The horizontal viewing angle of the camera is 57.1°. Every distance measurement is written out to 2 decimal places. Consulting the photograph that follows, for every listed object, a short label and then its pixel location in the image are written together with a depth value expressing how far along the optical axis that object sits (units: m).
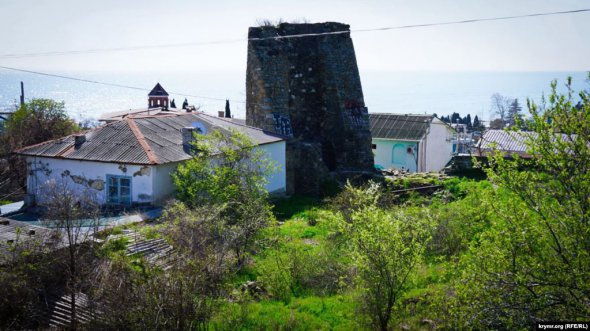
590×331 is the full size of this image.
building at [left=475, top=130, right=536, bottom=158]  30.58
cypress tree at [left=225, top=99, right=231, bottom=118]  48.34
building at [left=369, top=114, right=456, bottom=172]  36.00
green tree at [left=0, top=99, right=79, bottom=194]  27.34
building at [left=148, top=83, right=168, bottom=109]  49.13
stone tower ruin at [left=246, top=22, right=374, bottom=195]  27.31
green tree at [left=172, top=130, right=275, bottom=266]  14.96
